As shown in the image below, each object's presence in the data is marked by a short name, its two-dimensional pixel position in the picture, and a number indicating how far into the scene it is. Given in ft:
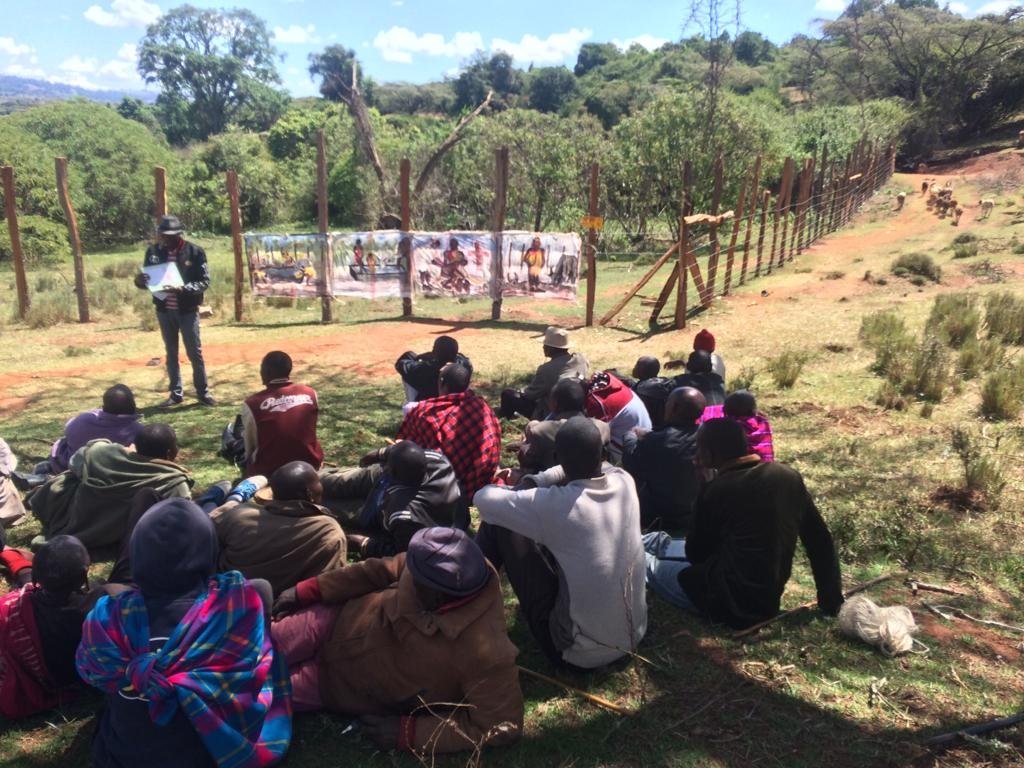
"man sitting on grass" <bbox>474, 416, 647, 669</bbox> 10.27
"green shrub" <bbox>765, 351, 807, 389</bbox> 26.48
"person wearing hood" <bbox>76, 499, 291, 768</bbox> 7.77
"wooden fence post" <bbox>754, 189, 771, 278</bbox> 50.45
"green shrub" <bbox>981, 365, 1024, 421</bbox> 21.99
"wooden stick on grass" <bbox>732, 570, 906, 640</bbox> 11.98
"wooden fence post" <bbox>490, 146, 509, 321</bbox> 40.55
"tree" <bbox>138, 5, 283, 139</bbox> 233.04
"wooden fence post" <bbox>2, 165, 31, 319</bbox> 39.93
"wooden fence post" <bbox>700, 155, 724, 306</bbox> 40.04
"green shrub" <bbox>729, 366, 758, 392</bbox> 26.32
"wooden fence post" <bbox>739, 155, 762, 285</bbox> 47.78
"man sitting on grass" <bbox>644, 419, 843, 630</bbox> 11.08
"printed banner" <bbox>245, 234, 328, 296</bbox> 42.60
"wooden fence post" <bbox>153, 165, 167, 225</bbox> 37.65
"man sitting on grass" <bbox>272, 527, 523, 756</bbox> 8.96
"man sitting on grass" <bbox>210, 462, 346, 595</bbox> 11.37
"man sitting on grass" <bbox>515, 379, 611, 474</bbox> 15.58
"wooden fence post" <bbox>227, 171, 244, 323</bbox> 41.70
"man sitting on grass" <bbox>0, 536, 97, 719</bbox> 9.94
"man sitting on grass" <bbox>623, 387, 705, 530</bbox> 14.78
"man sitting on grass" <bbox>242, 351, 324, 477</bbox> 16.05
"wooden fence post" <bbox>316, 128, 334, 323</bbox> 41.96
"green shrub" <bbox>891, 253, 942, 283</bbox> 46.18
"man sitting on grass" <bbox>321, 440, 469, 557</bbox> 13.05
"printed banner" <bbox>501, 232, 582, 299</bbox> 40.93
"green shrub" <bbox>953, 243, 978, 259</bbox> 51.29
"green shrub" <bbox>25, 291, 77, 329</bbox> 39.52
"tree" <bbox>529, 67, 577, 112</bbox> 230.27
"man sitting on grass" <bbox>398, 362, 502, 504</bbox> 15.85
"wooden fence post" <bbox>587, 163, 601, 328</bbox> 38.74
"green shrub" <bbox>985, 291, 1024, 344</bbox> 29.78
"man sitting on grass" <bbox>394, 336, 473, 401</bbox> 20.57
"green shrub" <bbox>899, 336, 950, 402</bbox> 24.16
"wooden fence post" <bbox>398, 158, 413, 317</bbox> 40.93
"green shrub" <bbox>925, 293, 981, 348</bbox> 30.09
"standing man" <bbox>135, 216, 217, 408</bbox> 24.04
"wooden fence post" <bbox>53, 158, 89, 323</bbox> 40.24
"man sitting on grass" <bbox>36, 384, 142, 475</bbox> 16.52
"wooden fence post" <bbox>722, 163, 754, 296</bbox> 44.84
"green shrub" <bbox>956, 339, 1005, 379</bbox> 26.08
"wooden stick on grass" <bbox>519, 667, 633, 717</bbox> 10.20
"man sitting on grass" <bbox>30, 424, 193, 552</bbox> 13.97
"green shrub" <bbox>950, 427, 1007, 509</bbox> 16.80
